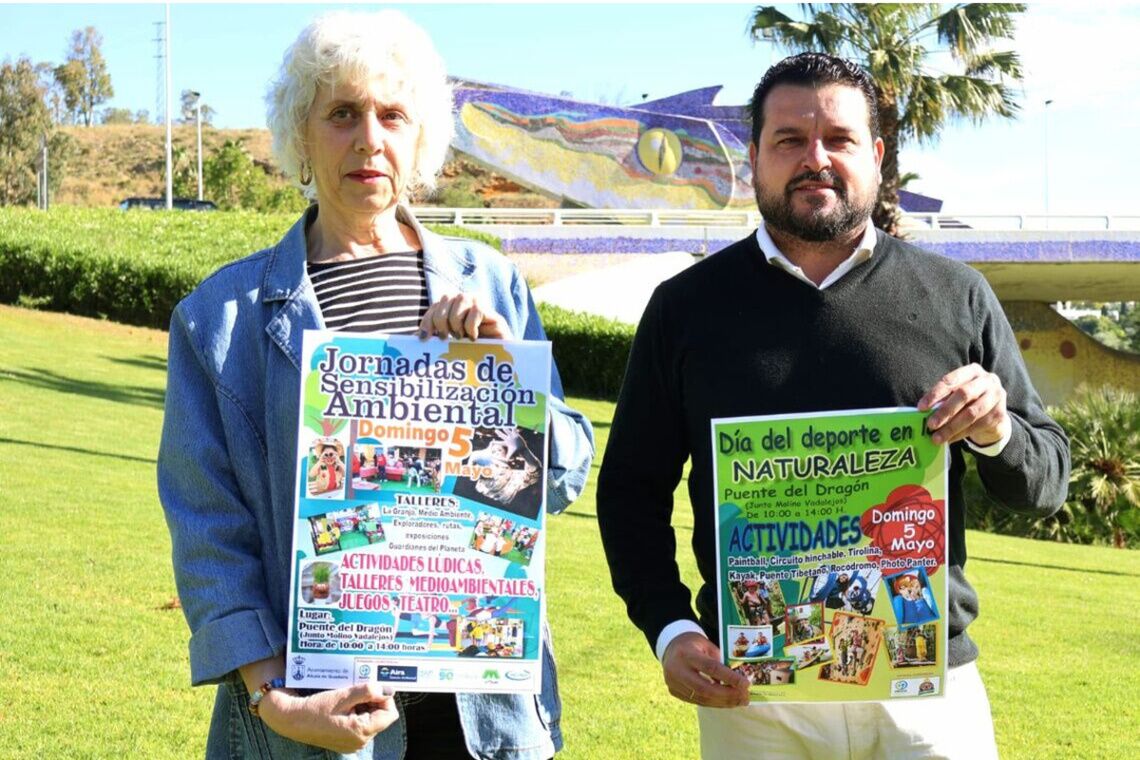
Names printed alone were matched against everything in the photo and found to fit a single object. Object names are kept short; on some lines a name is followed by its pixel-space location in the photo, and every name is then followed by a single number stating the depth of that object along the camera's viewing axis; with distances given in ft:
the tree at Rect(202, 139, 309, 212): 197.67
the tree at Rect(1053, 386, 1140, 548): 53.78
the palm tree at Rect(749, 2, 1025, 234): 67.56
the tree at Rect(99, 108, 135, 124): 377.46
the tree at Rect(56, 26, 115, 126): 303.48
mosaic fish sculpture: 126.21
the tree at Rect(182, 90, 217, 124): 335.34
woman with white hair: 7.93
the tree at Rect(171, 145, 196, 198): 246.47
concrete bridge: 110.11
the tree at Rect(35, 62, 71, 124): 249.67
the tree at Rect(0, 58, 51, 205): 224.12
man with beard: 9.06
